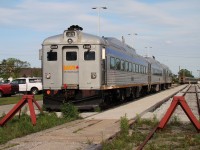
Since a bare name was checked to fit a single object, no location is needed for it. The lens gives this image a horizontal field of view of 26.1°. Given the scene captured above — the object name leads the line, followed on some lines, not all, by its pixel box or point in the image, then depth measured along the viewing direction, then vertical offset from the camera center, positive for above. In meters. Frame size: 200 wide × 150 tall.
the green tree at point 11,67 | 103.87 +4.59
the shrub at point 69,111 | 15.62 -1.02
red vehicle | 38.00 -0.46
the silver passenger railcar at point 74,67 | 19.06 +0.71
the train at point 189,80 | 119.75 +0.63
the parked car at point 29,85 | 41.88 -0.14
